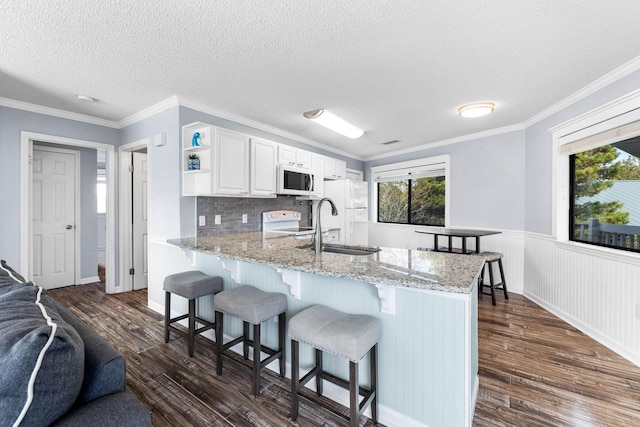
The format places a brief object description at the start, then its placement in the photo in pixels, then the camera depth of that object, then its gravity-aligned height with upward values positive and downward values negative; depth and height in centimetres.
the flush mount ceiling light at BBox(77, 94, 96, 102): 293 +120
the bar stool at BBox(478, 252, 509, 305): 339 -91
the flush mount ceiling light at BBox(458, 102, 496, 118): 308 +113
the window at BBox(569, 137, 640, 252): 249 +15
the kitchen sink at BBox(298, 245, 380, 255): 227 -32
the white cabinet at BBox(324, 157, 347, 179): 482 +76
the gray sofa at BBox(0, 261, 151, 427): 69 -46
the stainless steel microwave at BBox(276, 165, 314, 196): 386 +44
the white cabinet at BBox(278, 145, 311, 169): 389 +79
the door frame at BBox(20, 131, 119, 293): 311 +22
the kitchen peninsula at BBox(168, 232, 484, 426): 140 -58
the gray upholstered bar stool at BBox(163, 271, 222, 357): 230 -66
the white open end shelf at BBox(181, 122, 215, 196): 295 +56
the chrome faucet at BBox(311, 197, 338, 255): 204 -19
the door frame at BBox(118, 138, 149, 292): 387 -5
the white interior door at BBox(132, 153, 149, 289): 408 -14
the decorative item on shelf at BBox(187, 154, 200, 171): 302 +52
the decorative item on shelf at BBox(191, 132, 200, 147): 298 +76
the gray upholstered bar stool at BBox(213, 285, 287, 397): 181 -68
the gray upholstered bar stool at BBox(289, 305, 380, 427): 140 -68
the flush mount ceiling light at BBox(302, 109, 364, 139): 340 +115
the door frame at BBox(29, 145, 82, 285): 435 -17
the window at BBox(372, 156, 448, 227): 501 +37
